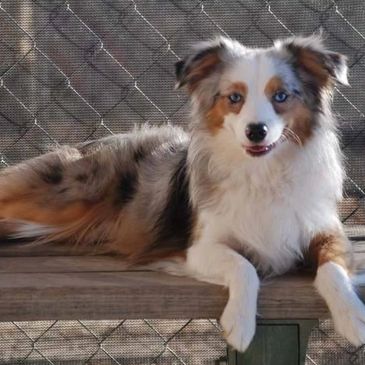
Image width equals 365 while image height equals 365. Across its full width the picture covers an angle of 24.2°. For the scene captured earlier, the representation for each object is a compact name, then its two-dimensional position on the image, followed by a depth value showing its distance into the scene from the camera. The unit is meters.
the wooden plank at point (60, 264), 2.04
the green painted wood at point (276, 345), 1.83
